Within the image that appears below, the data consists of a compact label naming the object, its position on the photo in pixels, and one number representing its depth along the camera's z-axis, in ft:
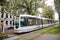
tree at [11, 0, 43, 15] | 35.43
